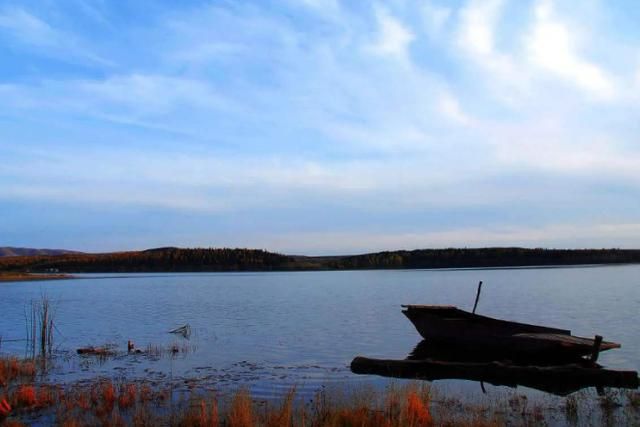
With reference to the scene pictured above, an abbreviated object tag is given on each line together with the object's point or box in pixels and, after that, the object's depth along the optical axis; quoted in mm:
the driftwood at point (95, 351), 23953
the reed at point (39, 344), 24250
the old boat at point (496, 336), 21141
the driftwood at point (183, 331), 30817
